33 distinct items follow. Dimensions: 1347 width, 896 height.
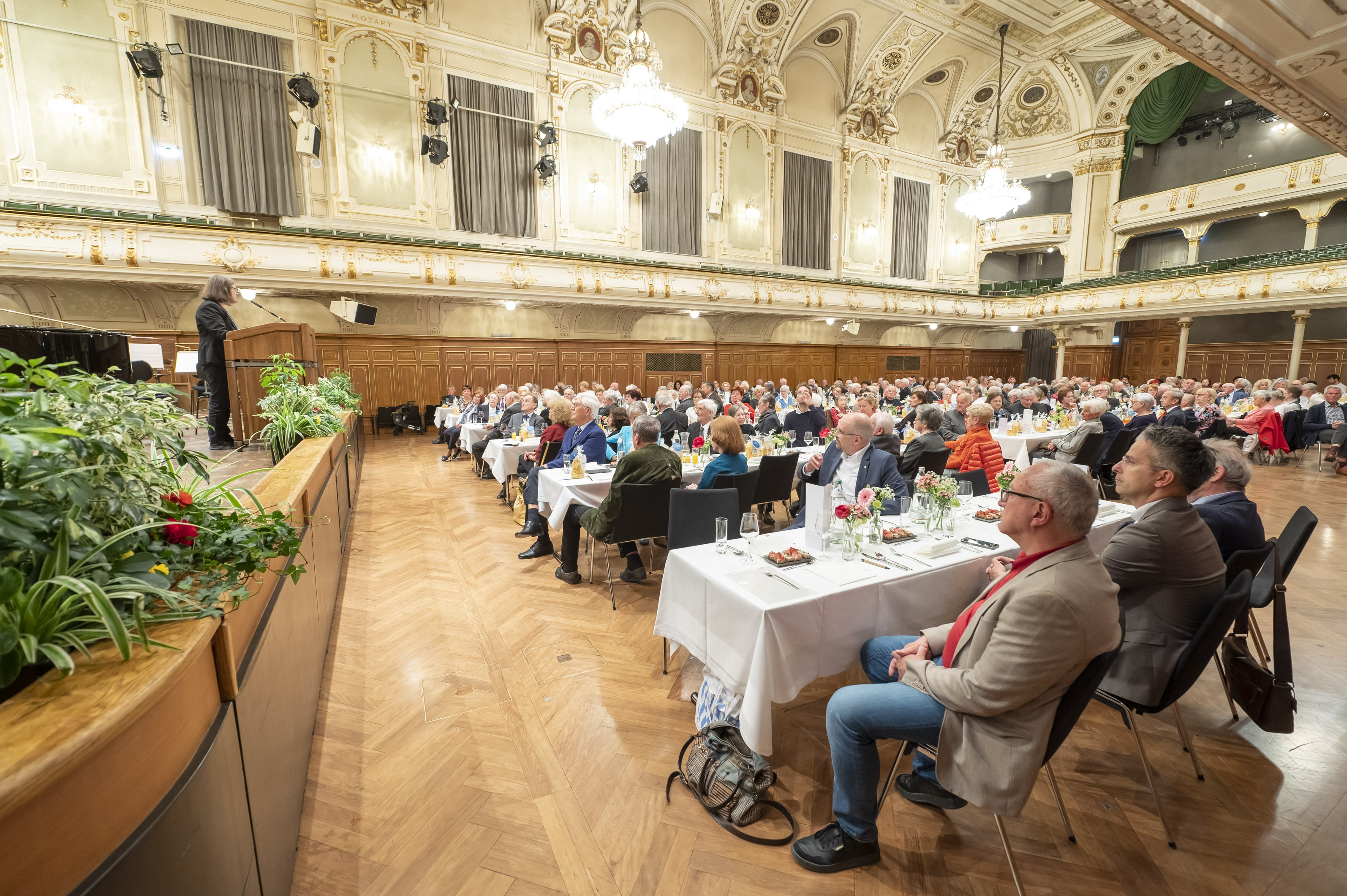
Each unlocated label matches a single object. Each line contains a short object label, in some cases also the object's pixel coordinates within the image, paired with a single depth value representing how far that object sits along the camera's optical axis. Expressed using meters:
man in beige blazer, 1.62
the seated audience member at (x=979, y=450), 4.64
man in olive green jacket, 3.90
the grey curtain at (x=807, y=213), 16.88
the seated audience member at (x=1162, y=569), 2.15
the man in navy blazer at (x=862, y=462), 3.62
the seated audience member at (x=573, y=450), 5.06
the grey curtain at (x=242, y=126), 10.50
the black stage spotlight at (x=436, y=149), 11.97
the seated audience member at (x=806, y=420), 7.06
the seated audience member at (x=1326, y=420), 8.91
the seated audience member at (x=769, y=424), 7.34
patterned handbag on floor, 2.12
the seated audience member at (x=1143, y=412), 6.93
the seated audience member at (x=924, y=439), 4.81
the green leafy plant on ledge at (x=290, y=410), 4.09
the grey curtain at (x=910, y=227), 19.16
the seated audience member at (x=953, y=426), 6.24
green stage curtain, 16.97
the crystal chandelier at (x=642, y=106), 9.13
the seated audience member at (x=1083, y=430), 5.96
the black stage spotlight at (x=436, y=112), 11.87
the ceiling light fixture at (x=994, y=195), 13.30
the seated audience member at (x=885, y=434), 4.75
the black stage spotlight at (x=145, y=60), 9.48
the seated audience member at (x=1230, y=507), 2.59
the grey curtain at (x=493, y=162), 12.70
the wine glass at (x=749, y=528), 2.74
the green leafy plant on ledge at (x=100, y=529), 0.93
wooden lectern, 4.25
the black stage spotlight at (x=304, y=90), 10.69
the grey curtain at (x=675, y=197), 14.76
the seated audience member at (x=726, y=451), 4.06
